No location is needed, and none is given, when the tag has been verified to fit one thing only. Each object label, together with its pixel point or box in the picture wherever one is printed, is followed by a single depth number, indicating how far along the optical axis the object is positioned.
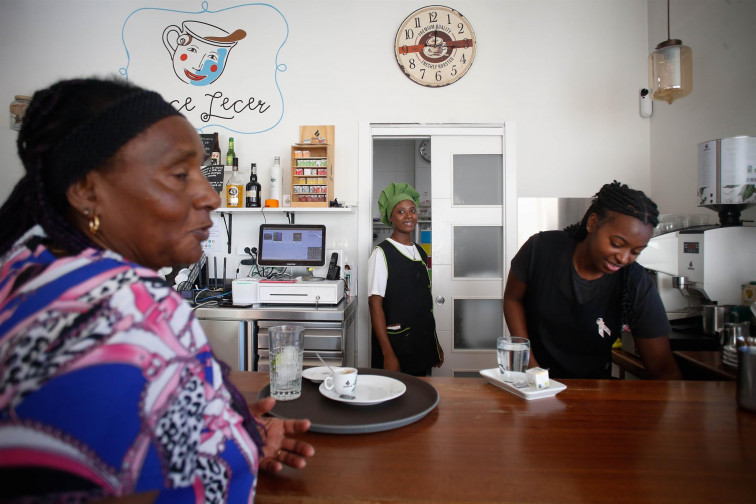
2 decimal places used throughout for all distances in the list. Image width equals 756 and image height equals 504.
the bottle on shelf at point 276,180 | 3.34
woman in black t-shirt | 1.56
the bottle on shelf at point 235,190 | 3.34
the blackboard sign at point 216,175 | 3.44
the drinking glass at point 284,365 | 1.17
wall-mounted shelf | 3.23
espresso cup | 1.15
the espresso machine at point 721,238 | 2.02
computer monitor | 3.20
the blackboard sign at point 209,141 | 3.44
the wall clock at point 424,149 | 5.67
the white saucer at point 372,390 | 1.11
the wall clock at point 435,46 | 3.38
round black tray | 0.98
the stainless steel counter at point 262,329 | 2.79
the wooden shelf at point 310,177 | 3.27
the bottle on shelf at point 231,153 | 3.42
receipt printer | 2.89
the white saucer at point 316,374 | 1.29
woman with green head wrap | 2.68
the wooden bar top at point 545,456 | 0.75
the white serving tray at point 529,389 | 1.22
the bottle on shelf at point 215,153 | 3.43
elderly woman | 0.49
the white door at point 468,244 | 3.42
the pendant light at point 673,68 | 2.62
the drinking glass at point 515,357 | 1.33
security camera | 3.29
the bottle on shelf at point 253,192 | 3.33
